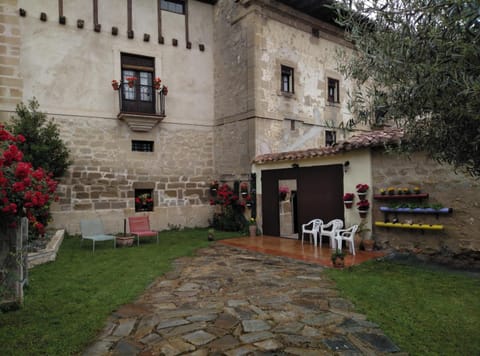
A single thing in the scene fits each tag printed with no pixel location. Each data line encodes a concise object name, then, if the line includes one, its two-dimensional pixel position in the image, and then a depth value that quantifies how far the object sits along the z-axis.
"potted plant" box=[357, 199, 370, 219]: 7.55
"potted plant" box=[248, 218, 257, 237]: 10.21
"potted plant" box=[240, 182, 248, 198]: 10.86
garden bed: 6.35
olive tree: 2.43
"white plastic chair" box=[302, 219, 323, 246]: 8.25
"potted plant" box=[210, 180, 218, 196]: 12.02
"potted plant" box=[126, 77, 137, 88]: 10.69
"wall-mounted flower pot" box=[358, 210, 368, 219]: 7.63
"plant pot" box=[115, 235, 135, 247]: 8.63
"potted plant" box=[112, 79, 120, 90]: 10.57
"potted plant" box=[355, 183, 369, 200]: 7.58
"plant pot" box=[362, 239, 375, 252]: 7.48
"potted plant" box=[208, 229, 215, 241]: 9.50
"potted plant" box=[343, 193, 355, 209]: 7.95
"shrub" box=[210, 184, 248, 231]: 11.08
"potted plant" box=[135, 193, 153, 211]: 11.05
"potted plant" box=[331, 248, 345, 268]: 6.16
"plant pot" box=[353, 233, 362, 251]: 7.66
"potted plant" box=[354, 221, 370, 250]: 7.66
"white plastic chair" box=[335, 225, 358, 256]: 7.03
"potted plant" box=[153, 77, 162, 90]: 11.10
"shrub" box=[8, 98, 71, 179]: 8.75
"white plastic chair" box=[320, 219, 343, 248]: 7.67
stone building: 9.57
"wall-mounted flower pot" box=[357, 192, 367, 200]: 7.67
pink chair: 8.91
